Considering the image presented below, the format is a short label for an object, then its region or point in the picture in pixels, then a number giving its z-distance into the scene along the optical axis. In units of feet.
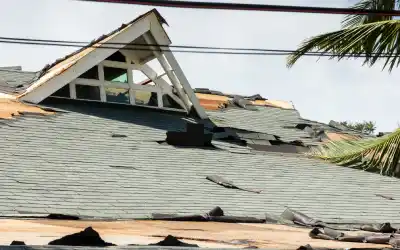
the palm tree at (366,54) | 94.17
